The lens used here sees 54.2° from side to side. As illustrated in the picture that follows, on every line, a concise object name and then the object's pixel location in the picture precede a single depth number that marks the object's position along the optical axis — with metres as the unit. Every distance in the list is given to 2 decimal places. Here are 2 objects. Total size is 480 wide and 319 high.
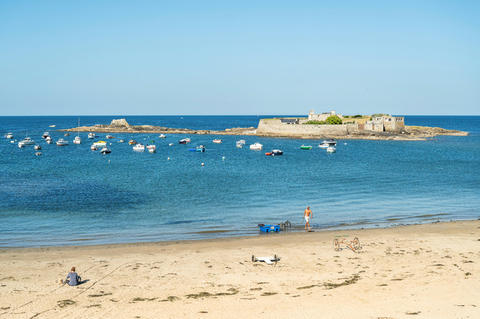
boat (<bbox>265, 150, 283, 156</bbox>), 86.69
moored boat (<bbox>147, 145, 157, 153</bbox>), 95.60
